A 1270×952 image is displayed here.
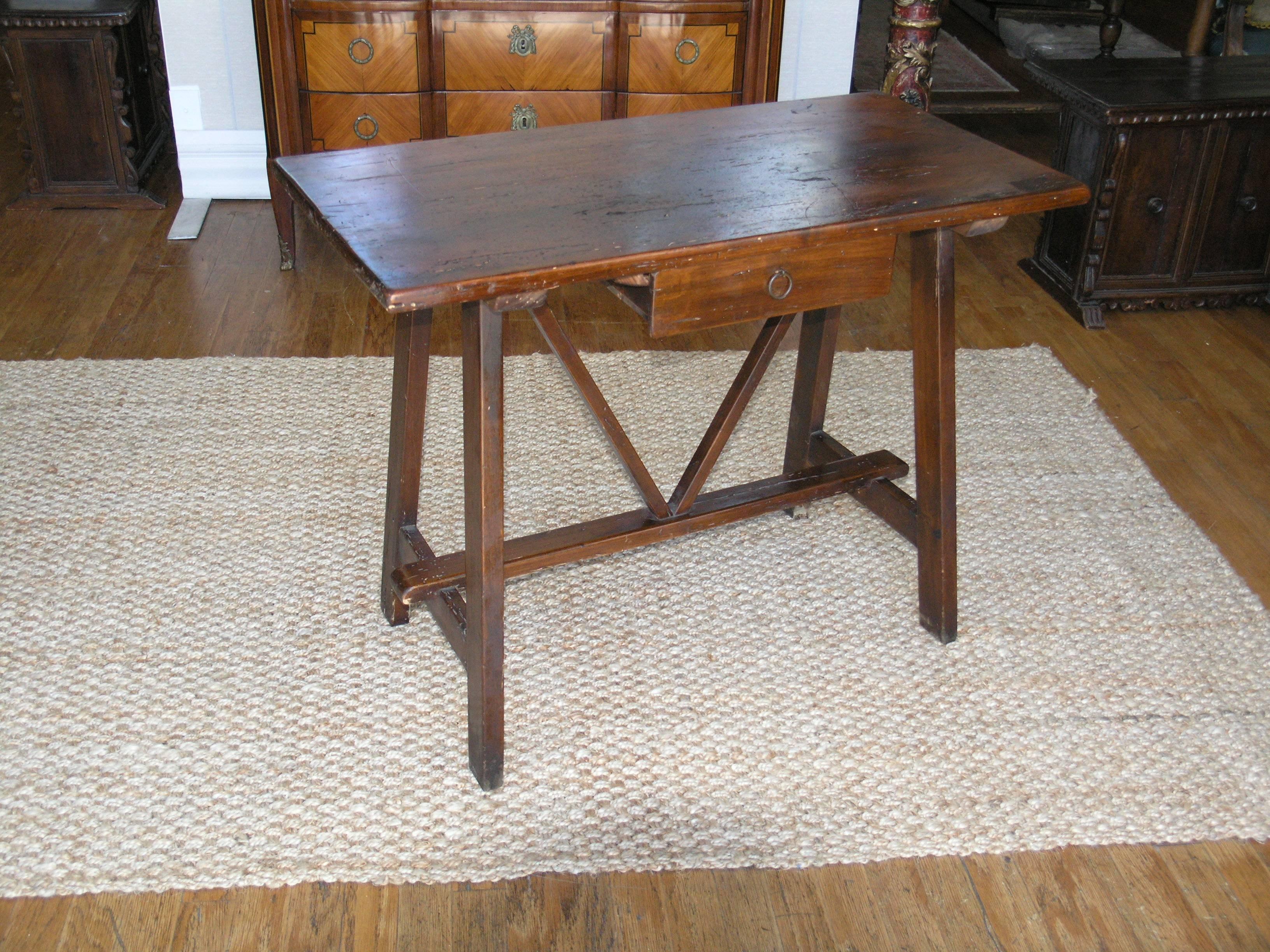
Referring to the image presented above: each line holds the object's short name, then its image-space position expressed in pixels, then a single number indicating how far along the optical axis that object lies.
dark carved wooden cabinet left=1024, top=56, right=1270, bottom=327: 3.06
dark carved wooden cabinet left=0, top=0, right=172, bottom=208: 3.54
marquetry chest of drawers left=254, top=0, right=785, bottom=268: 3.09
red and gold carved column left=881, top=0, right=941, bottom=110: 3.18
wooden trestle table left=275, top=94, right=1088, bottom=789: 1.55
